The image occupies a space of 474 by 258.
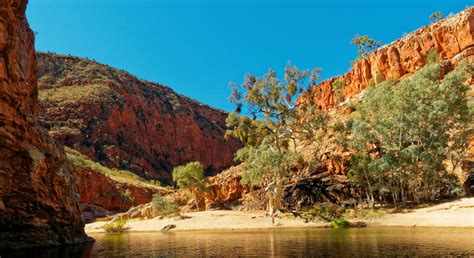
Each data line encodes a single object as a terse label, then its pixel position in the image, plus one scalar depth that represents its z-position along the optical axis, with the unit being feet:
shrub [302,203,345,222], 140.05
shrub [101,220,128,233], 163.20
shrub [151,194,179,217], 184.24
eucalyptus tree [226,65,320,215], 158.92
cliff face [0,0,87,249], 78.48
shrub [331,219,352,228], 126.72
